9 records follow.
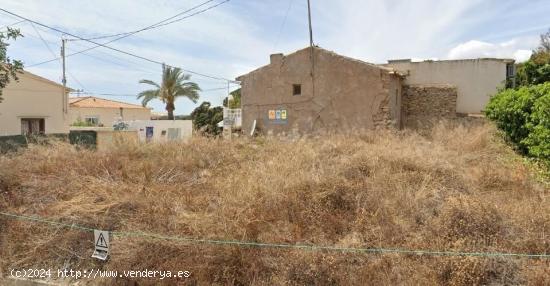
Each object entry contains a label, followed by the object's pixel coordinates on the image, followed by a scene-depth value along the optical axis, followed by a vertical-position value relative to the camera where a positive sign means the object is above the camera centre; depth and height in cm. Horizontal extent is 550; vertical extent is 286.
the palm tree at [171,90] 3034 +324
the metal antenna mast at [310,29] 1447 +383
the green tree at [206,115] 3092 +131
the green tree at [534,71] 1616 +256
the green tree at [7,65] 672 +117
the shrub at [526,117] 701 +30
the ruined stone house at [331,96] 1442 +137
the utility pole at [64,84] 2366 +291
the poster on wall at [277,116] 1580 +59
